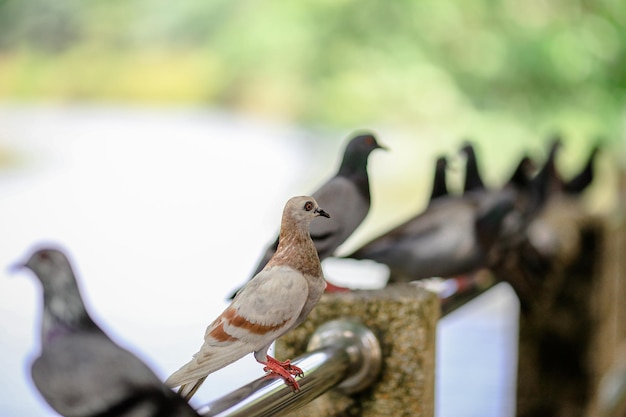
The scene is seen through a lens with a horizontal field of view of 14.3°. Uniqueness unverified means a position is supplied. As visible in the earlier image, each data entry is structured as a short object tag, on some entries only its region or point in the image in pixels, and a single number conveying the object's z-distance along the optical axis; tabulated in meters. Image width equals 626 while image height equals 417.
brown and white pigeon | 3.28
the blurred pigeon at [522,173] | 4.67
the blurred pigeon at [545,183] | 4.73
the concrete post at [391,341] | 3.84
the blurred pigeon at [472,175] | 4.51
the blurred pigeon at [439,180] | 4.30
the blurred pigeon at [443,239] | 4.05
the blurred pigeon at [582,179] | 6.76
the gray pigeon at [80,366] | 3.09
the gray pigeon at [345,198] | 3.61
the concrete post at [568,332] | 6.01
